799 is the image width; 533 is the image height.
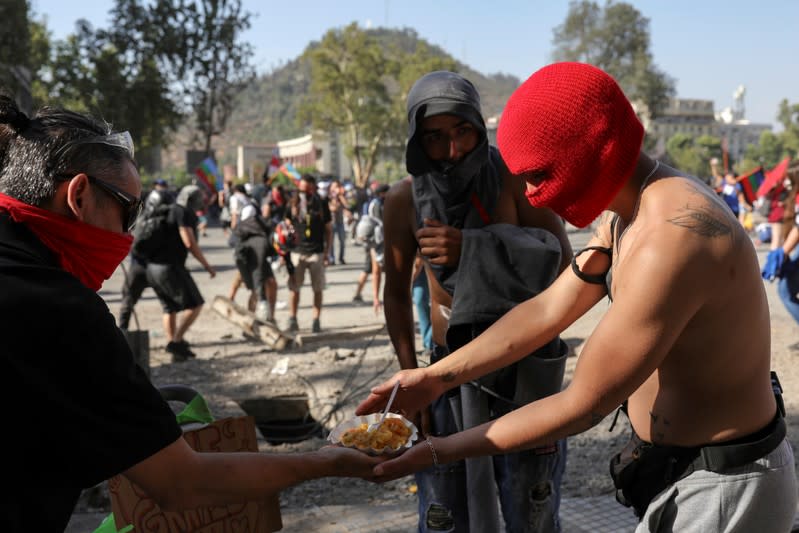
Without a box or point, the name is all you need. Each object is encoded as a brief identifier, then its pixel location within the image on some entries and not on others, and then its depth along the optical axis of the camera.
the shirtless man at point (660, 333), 1.62
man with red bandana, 1.49
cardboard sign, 2.50
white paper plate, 2.15
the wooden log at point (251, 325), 8.85
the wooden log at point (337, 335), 9.02
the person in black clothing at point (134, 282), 8.35
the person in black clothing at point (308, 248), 10.11
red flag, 9.82
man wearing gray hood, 2.68
